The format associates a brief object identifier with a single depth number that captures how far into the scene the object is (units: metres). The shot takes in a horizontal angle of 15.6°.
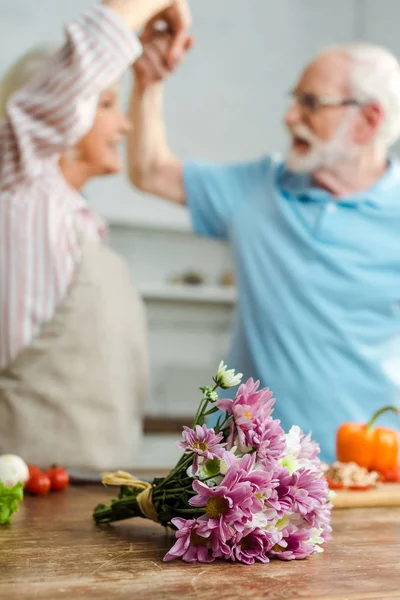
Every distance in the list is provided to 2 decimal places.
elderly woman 2.63
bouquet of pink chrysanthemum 1.48
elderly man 2.92
